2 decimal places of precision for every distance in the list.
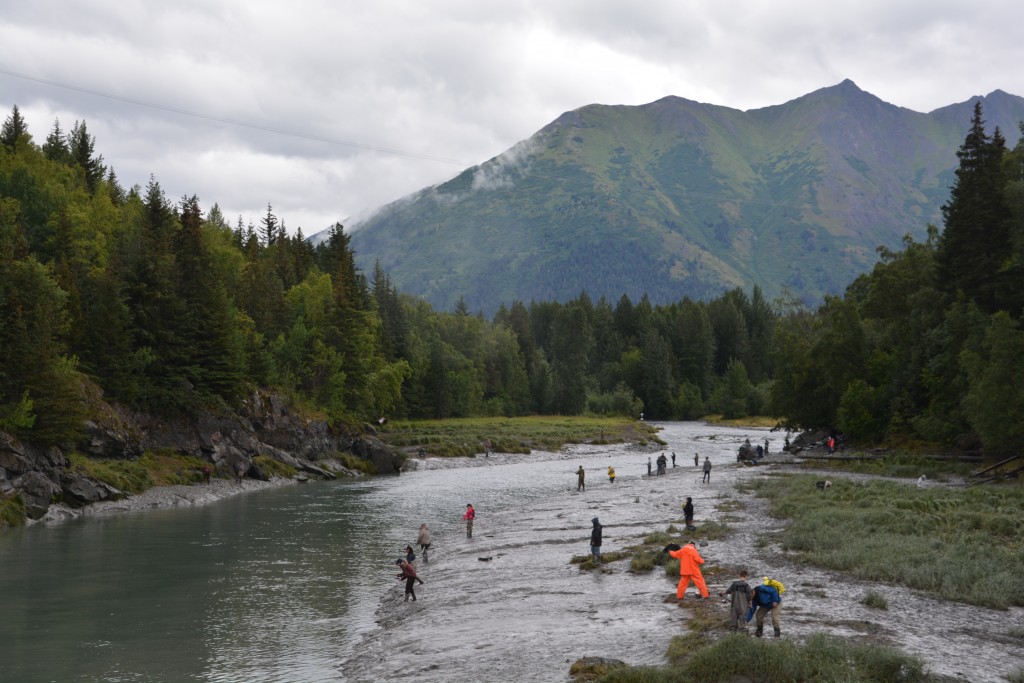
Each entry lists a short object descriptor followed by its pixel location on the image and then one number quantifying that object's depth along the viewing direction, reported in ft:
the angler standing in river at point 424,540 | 125.70
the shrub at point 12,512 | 152.35
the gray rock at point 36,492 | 160.15
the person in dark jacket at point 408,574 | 100.01
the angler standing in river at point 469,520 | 144.87
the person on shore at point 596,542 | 112.57
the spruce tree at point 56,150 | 371.35
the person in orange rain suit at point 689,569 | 90.22
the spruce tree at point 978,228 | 217.77
